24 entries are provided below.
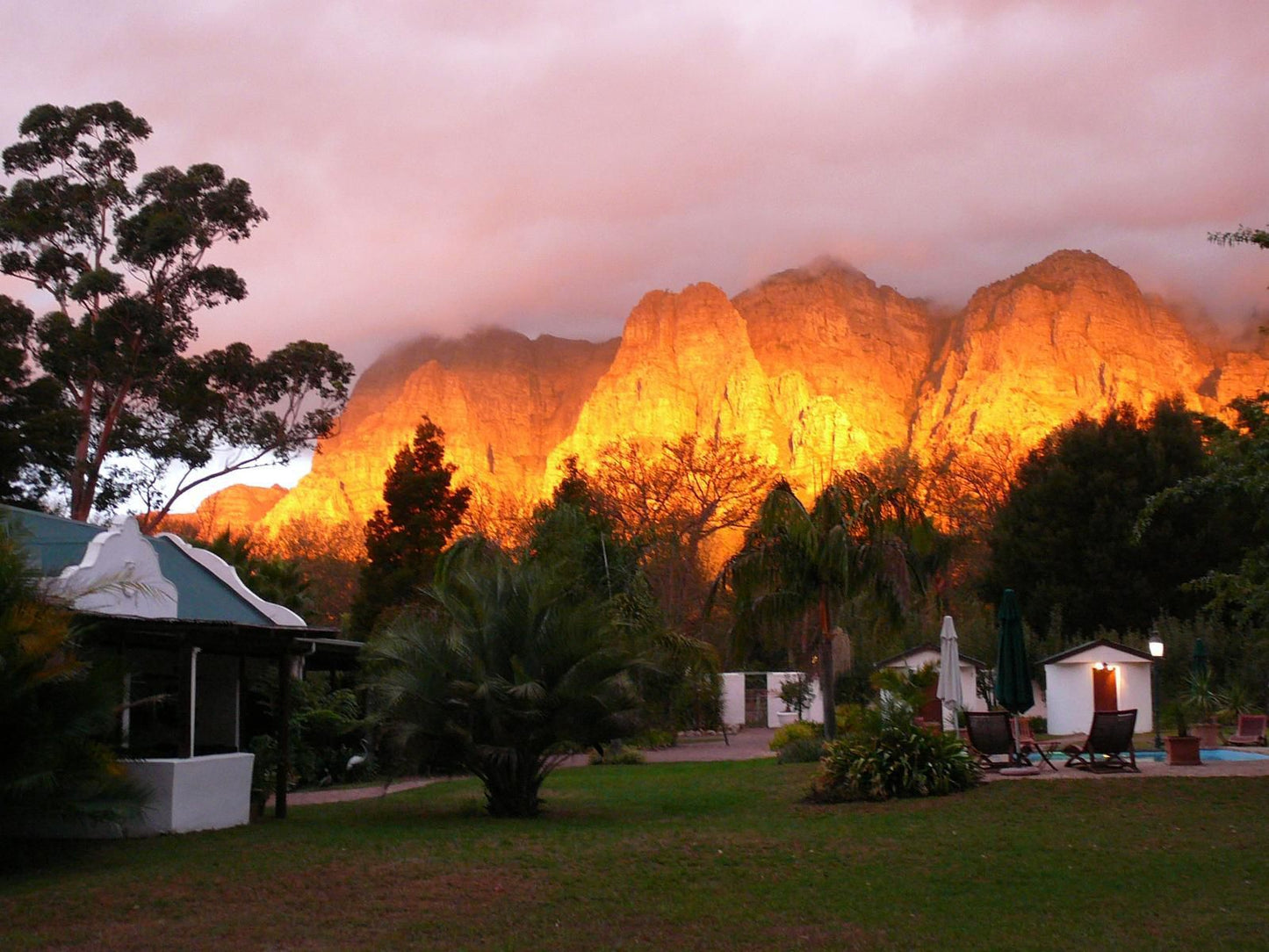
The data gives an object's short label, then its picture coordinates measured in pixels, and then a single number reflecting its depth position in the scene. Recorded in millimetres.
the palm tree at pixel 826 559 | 18266
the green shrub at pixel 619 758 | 23438
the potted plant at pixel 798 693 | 32562
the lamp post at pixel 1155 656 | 25531
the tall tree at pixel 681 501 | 41531
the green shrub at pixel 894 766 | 13375
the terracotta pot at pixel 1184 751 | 15367
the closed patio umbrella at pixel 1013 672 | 16281
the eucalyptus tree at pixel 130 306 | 28062
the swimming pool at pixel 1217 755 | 17197
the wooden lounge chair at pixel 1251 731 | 19266
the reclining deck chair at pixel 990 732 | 14983
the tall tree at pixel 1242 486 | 13156
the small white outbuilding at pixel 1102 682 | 27547
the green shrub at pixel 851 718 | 15312
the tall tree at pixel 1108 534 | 34844
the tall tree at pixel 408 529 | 35656
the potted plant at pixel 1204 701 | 21641
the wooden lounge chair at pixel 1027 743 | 15625
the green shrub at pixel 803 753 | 19391
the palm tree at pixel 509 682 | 12883
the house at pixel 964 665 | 29266
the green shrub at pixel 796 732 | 22312
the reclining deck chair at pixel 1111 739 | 14625
